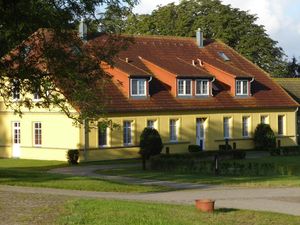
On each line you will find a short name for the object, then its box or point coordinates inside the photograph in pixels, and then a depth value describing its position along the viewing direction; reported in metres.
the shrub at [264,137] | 50.62
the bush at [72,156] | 40.78
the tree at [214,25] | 74.12
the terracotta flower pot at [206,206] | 15.28
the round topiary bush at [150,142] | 40.72
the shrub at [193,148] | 46.44
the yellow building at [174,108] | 43.78
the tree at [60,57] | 23.23
